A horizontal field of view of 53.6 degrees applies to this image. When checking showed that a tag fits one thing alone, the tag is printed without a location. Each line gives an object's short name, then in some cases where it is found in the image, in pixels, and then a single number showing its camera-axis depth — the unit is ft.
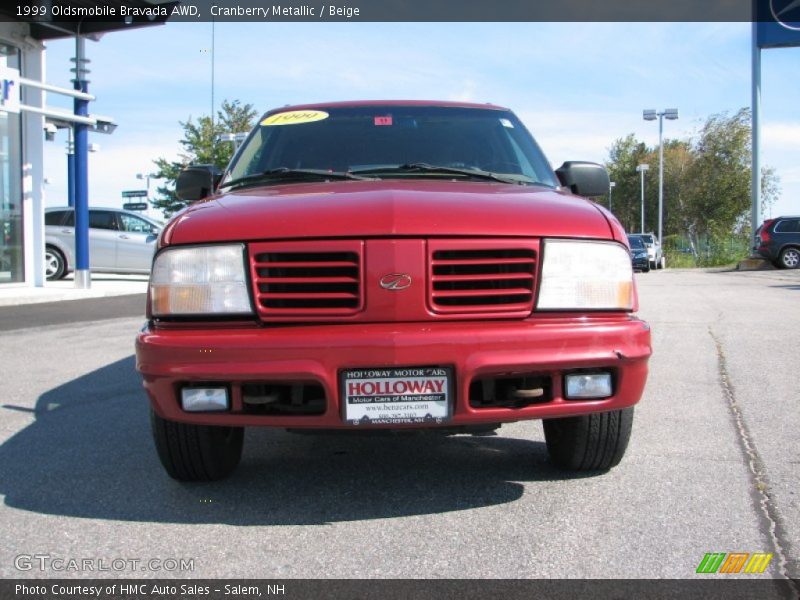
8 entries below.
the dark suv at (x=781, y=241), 73.61
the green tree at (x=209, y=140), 118.73
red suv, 8.77
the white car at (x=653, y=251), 98.25
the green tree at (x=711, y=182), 130.62
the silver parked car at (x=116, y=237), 56.49
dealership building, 44.45
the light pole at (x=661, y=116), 134.62
